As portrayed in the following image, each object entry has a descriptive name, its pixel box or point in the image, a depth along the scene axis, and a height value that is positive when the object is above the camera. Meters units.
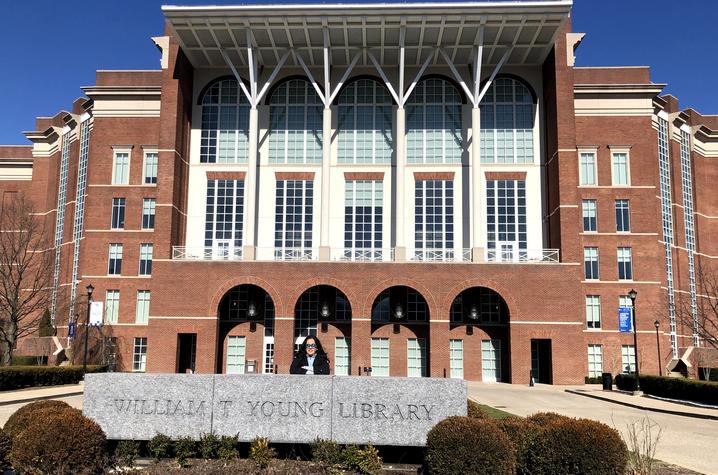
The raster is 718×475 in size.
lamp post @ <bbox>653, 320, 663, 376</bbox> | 38.94 -1.95
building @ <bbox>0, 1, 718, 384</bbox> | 37.62 +7.04
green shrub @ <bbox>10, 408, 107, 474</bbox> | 9.30 -1.97
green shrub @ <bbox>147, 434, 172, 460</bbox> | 10.61 -2.18
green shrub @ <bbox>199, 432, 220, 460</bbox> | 10.57 -2.17
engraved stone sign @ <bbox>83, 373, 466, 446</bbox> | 10.65 -1.57
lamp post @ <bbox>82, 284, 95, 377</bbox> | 33.03 +0.22
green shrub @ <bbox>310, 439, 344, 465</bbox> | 10.21 -2.18
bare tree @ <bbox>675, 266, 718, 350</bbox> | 43.94 +0.97
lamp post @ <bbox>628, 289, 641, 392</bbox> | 30.69 -2.88
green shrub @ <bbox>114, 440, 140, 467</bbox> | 10.52 -2.31
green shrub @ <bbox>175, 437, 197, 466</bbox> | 10.43 -2.21
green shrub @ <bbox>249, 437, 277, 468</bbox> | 10.10 -2.18
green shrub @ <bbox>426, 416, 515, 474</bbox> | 9.23 -1.93
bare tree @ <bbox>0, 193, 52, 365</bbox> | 42.56 +3.32
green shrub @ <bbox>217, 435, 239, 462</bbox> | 10.51 -2.20
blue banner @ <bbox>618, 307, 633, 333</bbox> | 37.41 -0.32
